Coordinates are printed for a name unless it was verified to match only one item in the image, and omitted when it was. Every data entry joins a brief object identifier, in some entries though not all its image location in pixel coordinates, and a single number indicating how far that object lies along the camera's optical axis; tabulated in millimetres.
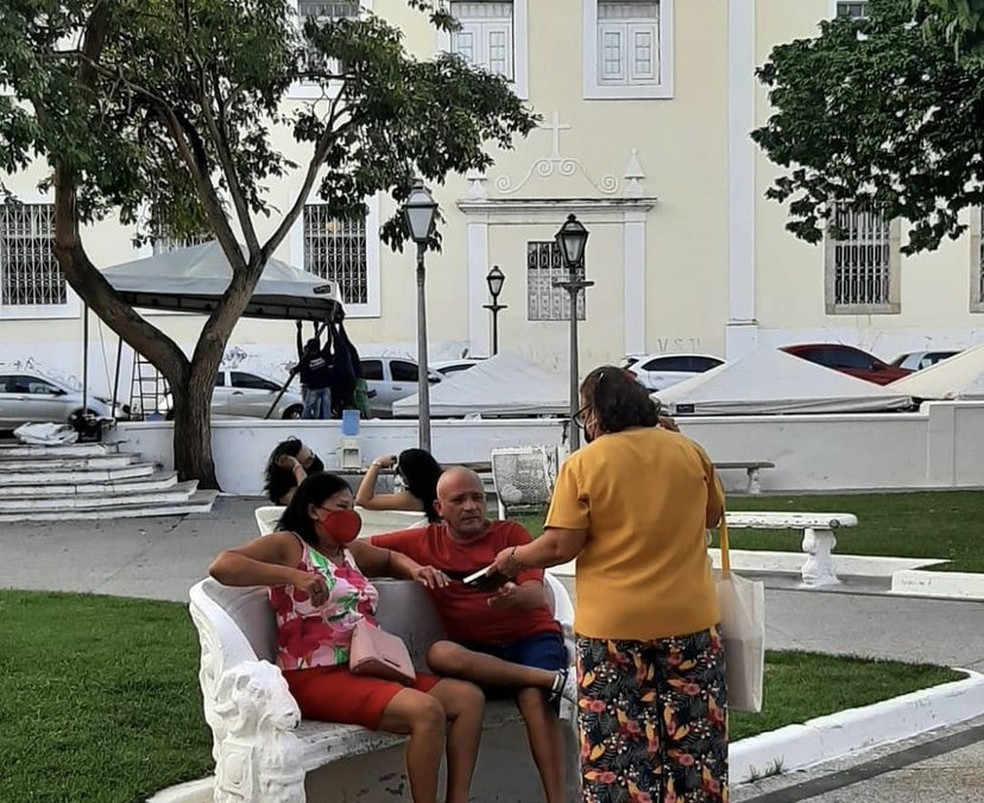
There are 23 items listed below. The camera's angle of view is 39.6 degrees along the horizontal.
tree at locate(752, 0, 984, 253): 15688
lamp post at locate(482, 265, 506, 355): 31797
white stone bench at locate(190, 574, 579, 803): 4348
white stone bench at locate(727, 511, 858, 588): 10477
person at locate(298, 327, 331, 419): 19828
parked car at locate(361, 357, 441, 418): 29281
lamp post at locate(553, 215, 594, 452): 16266
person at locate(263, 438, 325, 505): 7289
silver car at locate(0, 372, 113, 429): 27094
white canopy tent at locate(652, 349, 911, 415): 19219
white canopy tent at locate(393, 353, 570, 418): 19500
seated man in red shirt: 4887
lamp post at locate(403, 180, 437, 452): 14836
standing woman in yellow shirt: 4234
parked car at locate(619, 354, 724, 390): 29641
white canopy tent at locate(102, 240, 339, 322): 18469
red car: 29609
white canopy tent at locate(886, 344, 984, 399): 19312
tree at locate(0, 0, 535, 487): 15367
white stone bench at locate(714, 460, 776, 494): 17609
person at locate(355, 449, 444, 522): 6324
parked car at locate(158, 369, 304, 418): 27438
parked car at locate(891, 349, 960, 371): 31078
